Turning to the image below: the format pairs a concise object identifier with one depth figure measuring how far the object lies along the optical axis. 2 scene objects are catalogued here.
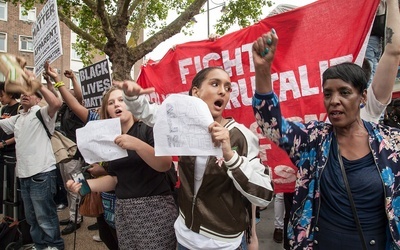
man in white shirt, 3.26
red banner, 2.24
